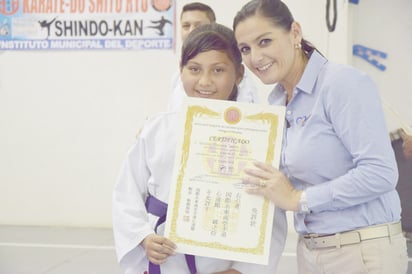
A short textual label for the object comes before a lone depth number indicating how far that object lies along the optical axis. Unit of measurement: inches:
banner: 211.0
